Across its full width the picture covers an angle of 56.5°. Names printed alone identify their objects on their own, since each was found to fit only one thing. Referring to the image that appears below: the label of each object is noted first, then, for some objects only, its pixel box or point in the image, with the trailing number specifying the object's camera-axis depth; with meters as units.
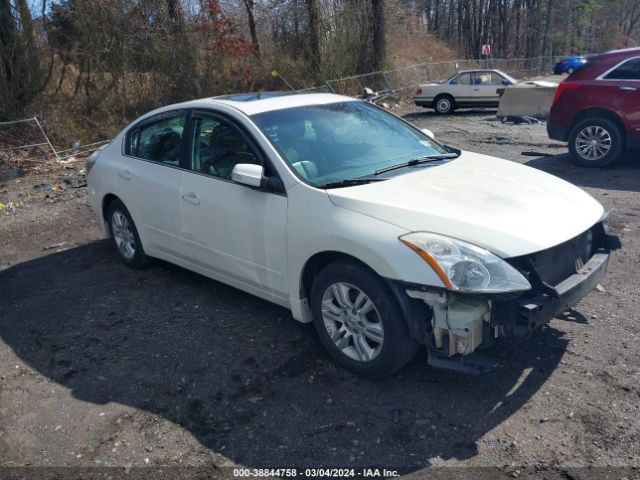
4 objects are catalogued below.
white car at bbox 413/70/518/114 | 19.09
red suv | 8.92
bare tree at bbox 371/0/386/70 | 23.66
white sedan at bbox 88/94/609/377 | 3.24
